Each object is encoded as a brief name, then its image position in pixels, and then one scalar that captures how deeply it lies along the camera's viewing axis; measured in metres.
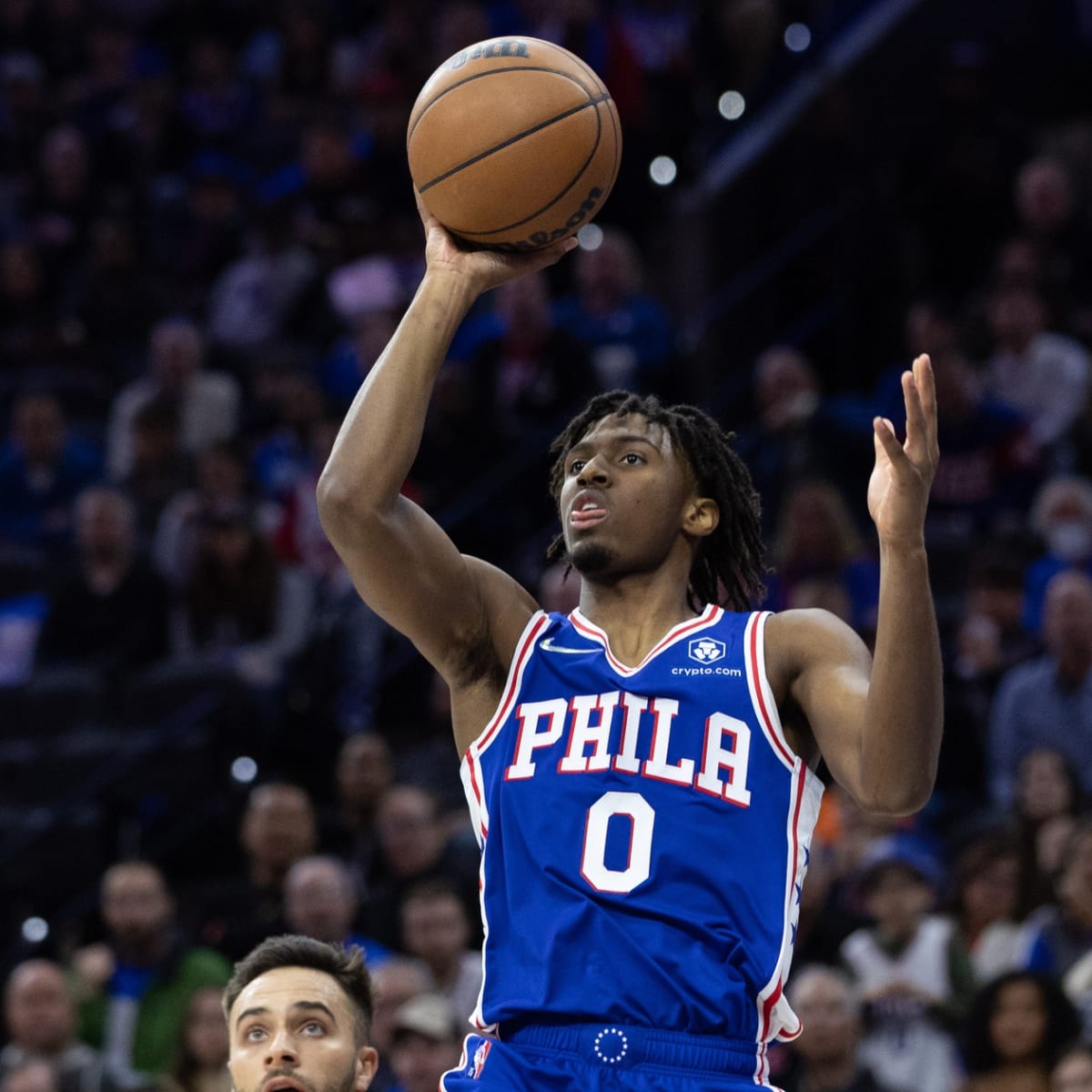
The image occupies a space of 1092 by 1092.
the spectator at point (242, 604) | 19.89
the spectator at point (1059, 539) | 18.27
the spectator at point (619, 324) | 21.59
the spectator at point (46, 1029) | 15.23
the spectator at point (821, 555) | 18.25
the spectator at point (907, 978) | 14.27
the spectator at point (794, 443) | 20.09
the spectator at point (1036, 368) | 20.23
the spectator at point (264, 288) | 24.89
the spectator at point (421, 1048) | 13.76
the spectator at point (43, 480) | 22.59
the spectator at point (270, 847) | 16.45
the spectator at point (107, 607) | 20.33
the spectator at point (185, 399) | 22.59
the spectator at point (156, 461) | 22.11
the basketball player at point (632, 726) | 7.15
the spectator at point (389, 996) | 14.41
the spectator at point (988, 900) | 14.75
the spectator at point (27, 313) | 24.67
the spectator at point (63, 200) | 26.05
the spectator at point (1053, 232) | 21.45
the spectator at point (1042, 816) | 14.88
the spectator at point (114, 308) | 25.17
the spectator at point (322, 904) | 15.38
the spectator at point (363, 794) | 17.37
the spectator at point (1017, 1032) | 13.40
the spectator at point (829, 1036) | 13.69
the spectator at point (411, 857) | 16.08
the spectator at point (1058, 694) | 16.56
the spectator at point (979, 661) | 17.27
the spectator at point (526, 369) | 20.86
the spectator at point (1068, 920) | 14.02
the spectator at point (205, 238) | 26.17
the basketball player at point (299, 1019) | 8.18
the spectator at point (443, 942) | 15.15
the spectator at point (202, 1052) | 14.81
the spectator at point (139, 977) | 15.69
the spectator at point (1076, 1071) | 12.62
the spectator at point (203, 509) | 20.69
